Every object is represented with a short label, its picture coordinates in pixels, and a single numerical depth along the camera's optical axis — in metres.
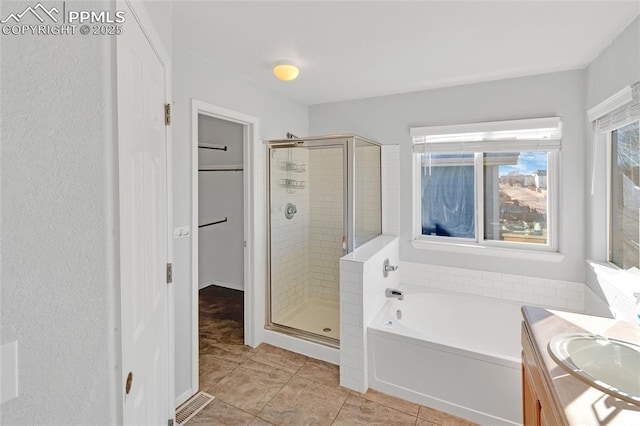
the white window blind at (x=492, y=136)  2.75
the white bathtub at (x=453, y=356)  2.03
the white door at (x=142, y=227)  1.01
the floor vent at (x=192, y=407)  2.07
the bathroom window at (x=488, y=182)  2.86
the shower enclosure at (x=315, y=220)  2.91
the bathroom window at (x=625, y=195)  2.11
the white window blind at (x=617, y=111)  1.86
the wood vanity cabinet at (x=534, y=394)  1.10
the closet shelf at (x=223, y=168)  4.34
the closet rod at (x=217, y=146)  3.82
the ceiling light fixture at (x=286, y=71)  2.41
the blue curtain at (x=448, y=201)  3.21
